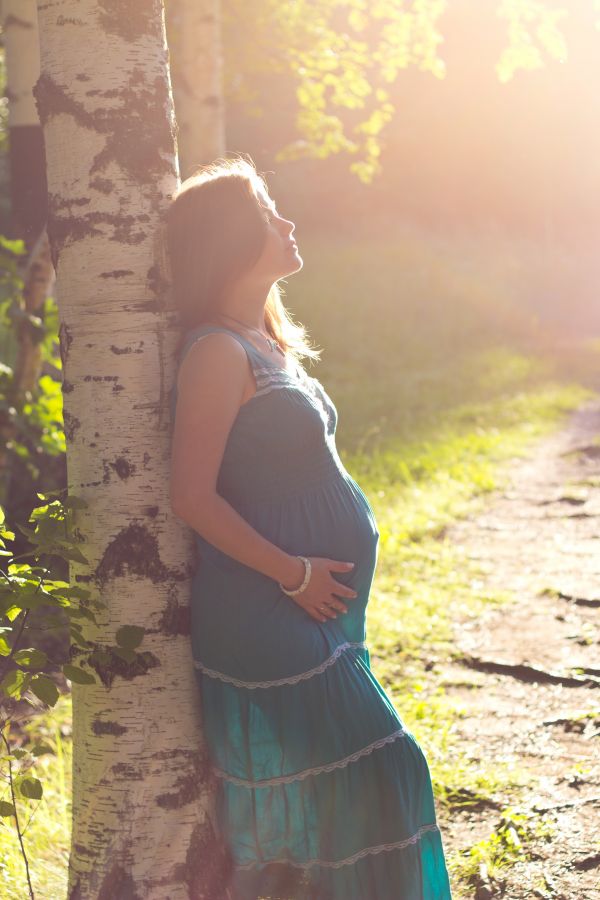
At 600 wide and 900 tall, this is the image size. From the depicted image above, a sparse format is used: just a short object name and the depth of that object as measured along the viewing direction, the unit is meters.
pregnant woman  2.45
